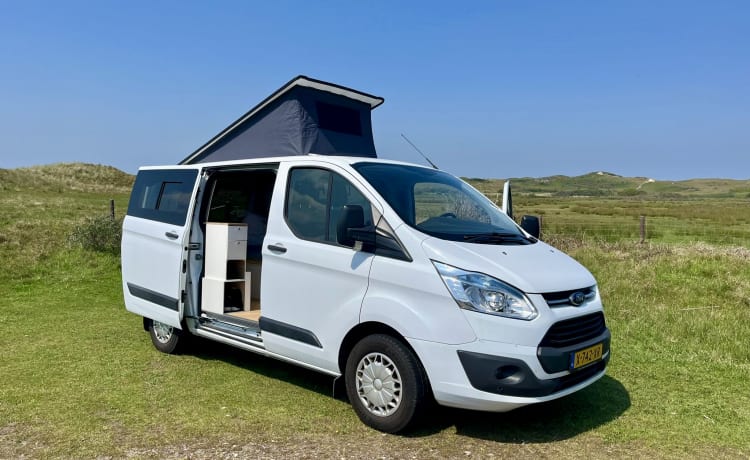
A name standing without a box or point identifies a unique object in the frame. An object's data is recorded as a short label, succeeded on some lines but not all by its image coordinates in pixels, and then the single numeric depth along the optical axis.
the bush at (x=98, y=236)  13.04
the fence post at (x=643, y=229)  16.12
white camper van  3.72
